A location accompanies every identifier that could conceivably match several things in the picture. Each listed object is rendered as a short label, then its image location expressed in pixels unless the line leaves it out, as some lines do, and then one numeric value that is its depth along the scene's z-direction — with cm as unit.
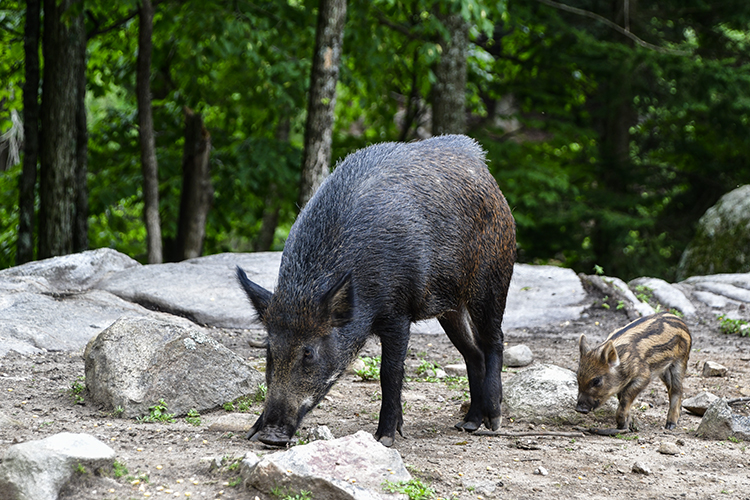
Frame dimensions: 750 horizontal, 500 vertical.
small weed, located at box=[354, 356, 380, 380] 1264
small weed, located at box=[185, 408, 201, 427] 934
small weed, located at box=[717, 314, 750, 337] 1658
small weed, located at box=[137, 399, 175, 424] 927
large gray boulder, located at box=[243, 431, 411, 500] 671
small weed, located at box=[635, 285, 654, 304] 1852
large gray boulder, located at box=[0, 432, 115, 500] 642
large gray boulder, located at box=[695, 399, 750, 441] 985
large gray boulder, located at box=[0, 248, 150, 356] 1273
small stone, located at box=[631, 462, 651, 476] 849
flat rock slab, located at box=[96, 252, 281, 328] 1576
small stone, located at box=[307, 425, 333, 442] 845
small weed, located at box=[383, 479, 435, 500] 699
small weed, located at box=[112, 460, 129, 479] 718
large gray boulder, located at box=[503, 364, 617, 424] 1081
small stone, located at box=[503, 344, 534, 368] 1377
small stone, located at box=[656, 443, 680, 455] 928
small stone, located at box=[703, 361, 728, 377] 1320
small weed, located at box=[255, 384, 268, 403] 1054
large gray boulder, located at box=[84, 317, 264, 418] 952
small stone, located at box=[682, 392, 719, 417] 1141
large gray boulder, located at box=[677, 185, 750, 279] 2292
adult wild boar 848
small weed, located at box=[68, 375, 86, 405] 985
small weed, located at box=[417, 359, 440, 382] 1299
